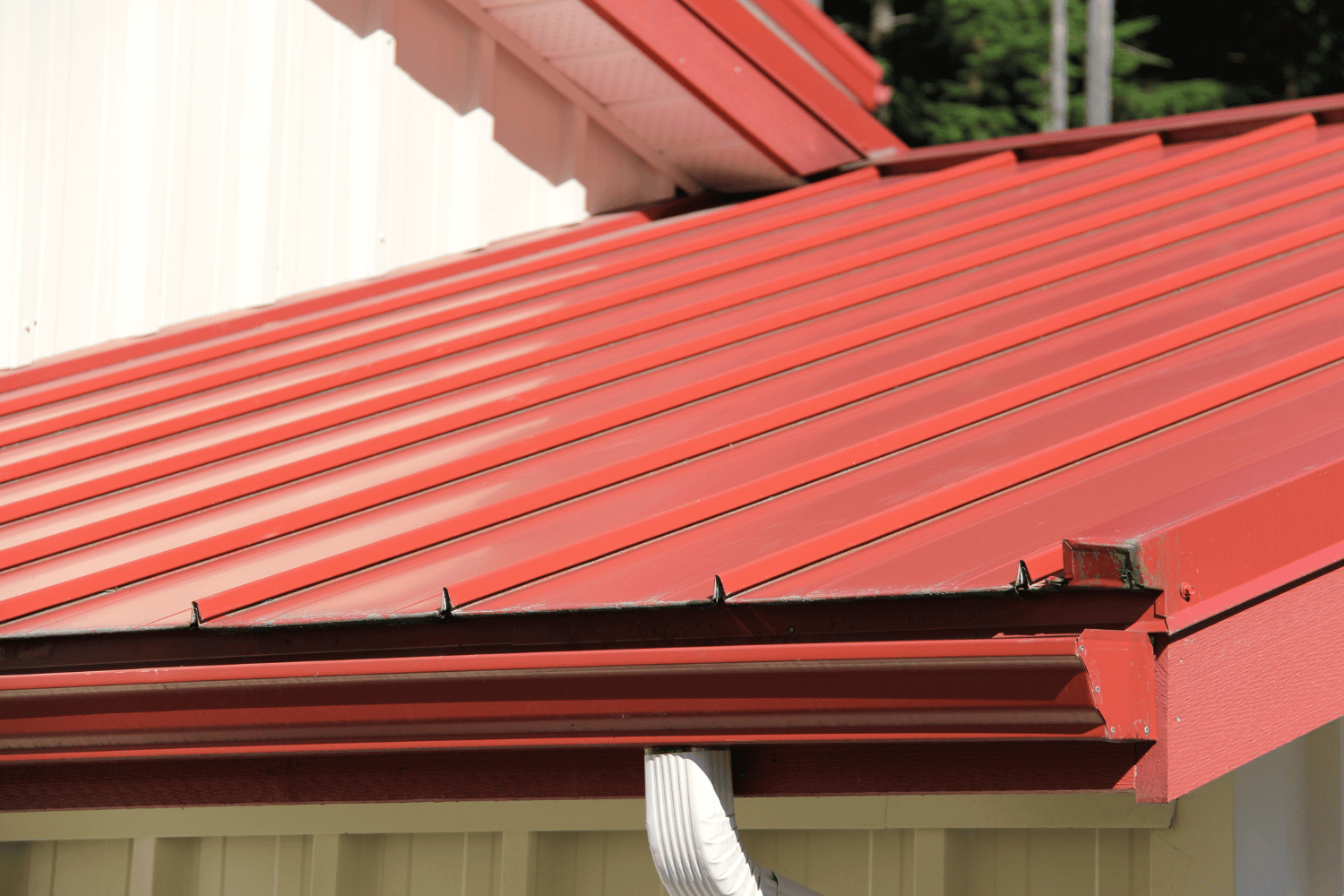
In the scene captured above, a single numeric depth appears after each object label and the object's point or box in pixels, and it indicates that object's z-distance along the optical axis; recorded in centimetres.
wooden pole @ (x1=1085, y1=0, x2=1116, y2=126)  2880
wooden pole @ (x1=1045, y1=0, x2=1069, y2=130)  4566
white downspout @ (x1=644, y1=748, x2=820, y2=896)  446
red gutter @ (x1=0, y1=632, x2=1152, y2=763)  380
